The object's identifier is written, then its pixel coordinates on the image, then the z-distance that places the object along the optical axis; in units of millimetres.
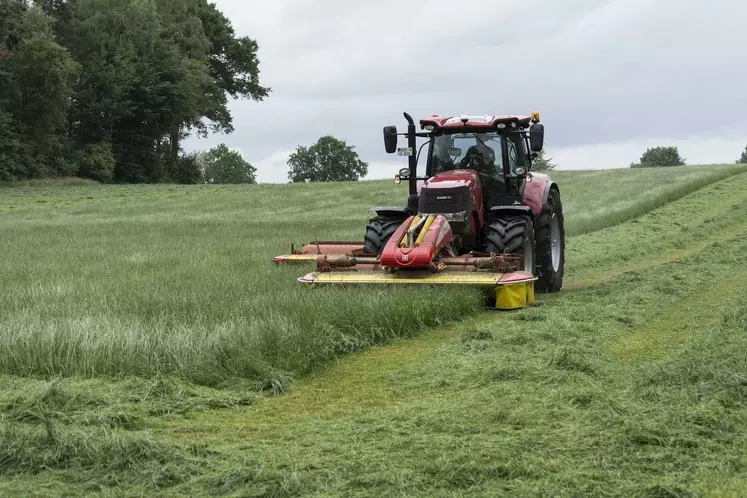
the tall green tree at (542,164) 75650
